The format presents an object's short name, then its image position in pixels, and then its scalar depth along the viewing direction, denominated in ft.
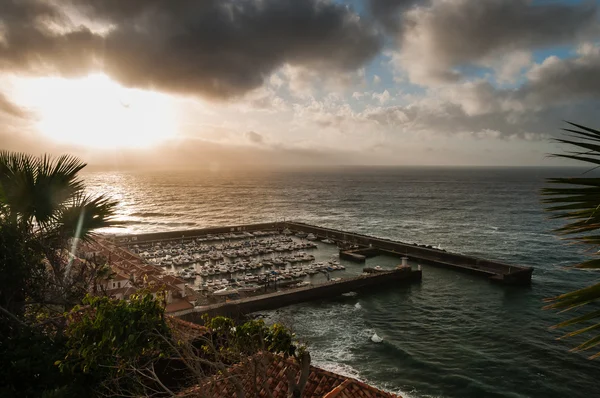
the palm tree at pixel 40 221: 28.14
